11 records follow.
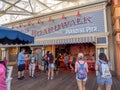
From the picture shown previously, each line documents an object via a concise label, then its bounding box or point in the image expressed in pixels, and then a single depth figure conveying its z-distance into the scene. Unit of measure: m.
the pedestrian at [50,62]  4.77
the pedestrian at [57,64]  6.52
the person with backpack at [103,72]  2.56
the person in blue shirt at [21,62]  4.83
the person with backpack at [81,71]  2.71
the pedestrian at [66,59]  7.70
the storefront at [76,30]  5.90
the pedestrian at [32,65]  5.14
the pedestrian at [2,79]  1.52
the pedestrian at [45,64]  6.65
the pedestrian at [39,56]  7.94
